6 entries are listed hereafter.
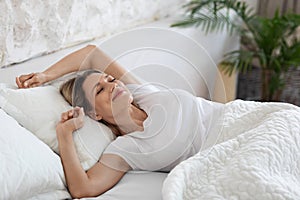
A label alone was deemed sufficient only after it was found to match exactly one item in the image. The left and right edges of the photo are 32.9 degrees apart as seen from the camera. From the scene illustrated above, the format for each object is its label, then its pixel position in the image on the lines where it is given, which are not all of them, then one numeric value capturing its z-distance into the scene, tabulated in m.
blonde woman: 1.35
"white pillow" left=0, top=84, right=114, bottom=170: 1.39
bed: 1.20
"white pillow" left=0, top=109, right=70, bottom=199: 1.15
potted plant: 2.65
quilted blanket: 1.20
